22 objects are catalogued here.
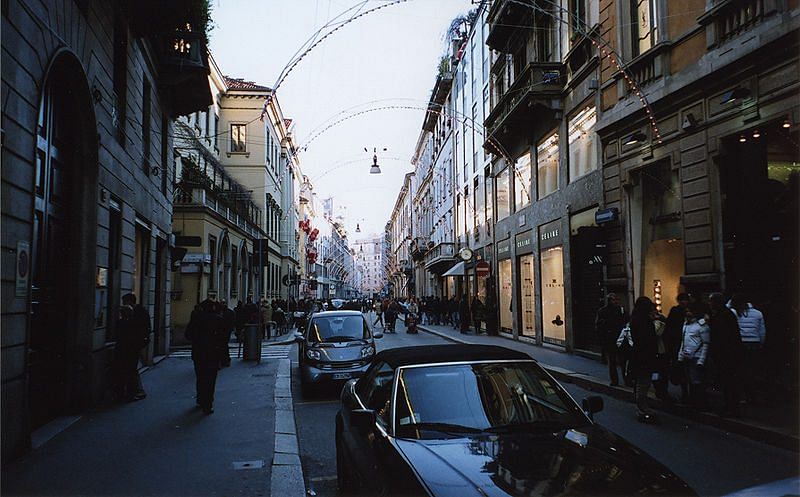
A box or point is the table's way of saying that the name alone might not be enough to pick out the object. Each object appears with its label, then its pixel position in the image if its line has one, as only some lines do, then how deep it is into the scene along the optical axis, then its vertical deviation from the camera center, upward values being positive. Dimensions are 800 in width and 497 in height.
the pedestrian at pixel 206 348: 9.45 -0.94
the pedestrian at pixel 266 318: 26.40 -1.20
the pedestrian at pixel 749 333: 9.37 -0.67
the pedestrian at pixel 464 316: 28.53 -1.19
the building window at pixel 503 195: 26.80 +4.55
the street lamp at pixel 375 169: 34.38 +7.30
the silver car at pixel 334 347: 11.77 -1.17
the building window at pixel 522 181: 23.50 +4.56
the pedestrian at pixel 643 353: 8.87 -0.96
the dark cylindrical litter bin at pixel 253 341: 17.56 -1.48
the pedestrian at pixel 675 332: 10.32 -0.74
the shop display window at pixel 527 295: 23.39 -0.14
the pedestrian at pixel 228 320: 16.21 -0.88
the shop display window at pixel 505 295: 26.38 -0.15
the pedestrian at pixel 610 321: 12.52 -0.66
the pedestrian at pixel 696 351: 9.02 -0.93
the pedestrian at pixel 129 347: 10.58 -1.00
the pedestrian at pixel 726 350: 8.60 -0.88
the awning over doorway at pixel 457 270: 34.62 +1.31
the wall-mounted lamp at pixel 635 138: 14.11 +3.79
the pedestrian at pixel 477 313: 27.77 -1.02
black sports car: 3.22 -0.98
